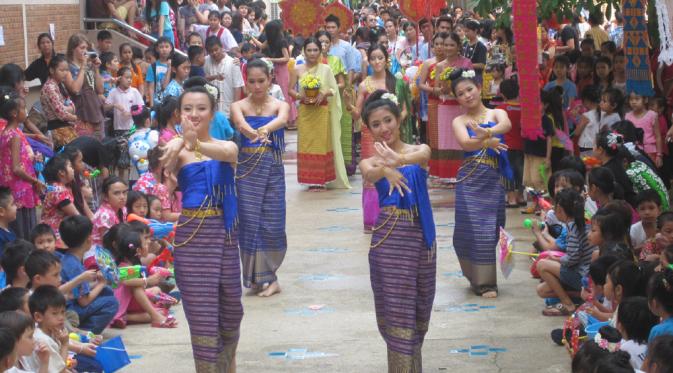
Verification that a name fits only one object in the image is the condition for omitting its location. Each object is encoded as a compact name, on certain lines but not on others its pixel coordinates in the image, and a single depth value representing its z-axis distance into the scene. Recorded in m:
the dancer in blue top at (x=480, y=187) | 8.47
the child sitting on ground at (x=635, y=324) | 5.57
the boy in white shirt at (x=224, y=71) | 15.14
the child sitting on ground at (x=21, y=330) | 5.49
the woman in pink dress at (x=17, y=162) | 8.86
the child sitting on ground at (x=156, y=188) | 9.64
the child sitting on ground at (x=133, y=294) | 7.97
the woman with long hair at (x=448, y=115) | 11.86
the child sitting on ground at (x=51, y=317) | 6.16
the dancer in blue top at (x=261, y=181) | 8.70
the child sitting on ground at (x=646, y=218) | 7.89
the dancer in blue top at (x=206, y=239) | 6.26
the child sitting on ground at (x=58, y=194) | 8.84
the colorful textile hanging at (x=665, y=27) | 6.73
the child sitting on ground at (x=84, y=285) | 7.36
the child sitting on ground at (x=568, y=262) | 7.84
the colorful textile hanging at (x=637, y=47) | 8.96
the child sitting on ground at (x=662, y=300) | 5.36
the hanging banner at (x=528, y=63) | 8.73
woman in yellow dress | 13.02
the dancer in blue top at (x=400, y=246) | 6.36
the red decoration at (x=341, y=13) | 15.63
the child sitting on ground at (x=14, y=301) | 6.25
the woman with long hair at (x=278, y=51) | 18.28
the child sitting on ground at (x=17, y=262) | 6.90
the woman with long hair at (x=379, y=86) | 11.64
